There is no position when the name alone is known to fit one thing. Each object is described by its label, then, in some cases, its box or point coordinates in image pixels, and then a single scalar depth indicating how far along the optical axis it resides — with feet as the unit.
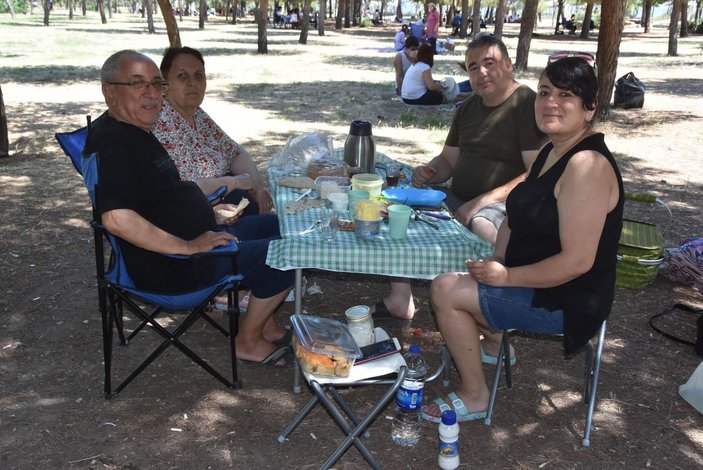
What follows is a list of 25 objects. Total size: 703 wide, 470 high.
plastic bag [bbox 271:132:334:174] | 12.77
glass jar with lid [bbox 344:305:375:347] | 8.99
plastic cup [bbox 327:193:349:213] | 9.75
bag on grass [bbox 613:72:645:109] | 35.91
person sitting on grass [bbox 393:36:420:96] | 35.92
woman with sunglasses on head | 7.68
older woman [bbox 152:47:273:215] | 12.08
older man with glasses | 8.88
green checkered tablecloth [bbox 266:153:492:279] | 8.41
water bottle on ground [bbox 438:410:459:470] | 8.35
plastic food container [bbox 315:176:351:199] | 10.45
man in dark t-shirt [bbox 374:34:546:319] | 11.85
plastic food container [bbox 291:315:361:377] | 7.85
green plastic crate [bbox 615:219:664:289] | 13.96
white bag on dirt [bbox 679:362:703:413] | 9.97
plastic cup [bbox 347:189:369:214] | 9.82
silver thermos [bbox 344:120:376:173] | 11.96
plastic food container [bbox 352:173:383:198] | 10.21
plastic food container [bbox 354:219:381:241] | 8.68
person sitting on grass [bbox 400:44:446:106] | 32.32
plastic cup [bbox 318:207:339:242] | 8.80
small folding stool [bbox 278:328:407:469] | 7.84
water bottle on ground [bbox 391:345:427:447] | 8.64
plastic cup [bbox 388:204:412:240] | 8.67
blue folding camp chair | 9.08
